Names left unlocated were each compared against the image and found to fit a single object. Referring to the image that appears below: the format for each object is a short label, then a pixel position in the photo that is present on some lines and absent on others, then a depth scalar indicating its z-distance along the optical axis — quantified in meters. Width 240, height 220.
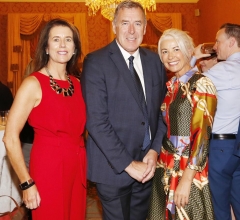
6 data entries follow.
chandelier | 5.88
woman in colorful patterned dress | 1.82
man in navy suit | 2.01
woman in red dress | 1.79
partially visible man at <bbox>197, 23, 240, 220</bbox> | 2.51
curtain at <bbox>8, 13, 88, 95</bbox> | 8.38
